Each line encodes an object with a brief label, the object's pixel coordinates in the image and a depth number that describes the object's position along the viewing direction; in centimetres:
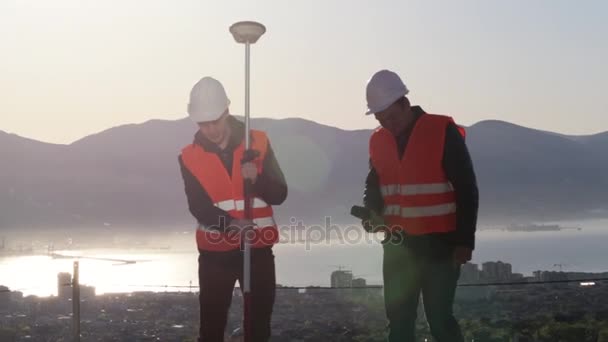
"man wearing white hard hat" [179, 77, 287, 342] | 426
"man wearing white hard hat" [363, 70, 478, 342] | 393
